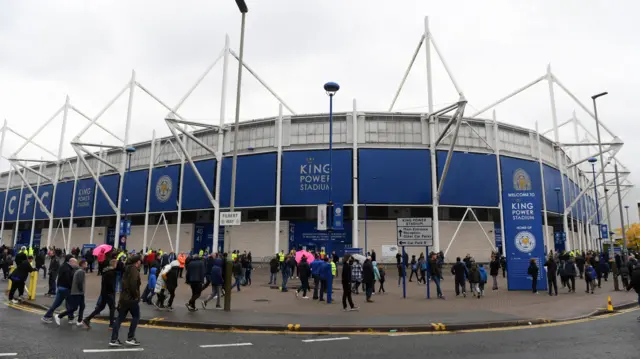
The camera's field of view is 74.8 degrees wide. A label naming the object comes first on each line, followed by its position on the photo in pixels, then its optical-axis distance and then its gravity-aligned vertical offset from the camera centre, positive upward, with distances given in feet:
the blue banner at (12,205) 213.87 +21.05
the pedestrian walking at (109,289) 33.17 -3.33
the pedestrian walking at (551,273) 59.16 -2.95
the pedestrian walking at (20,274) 45.14 -2.95
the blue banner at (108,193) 162.61 +20.75
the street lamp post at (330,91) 77.50 +29.49
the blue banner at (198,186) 132.57 +20.00
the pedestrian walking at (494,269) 67.36 -2.82
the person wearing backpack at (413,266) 82.41 -3.03
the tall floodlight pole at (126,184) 155.34 +23.60
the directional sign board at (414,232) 55.93 +2.46
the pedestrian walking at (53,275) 51.26 -3.41
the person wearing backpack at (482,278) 57.21 -3.67
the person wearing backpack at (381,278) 63.23 -4.15
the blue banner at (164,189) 141.79 +20.29
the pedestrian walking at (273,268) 71.51 -3.20
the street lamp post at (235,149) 43.04 +11.07
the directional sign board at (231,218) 46.60 +3.37
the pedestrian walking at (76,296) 34.76 -4.05
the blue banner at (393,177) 117.70 +20.59
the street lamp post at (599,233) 111.53 +5.17
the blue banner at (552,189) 139.75 +21.03
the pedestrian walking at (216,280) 44.69 -3.33
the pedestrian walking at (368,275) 51.03 -3.01
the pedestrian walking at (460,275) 58.80 -3.34
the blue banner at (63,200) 181.94 +20.52
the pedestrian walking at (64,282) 35.78 -2.98
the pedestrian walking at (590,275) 61.16 -3.28
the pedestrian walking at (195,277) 41.93 -2.86
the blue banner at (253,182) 123.34 +19.94
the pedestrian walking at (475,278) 56.80 -3.60
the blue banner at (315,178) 118.52 +20.36
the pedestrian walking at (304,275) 57.93 -3.50
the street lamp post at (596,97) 80.52 +29.85
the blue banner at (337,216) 102.78 +8.25
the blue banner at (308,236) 126.82 +4.05
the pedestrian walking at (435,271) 56.34 -2.76
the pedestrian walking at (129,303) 27.53 -3.65
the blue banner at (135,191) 152.15 +20.81
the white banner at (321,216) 90.21 +7.23
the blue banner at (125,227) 117.19 +5.68
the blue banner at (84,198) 172.24 +20.37
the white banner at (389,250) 106.97 +0.05
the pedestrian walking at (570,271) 63.00 -2.82
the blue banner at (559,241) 140.94 +3.90
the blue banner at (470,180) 120.37 +20.50
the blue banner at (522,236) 65.10 +2.42
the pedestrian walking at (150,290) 45.88 -4.64
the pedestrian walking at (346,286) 45.42 -3.89
